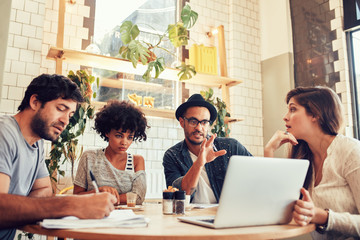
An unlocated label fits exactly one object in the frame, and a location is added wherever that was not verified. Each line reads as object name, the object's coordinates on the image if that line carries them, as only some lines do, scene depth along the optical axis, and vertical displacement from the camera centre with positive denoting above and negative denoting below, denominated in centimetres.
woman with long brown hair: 141 +6
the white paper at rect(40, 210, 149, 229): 104 -19
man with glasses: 238 +12
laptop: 109 -8
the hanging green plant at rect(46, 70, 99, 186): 296 +32
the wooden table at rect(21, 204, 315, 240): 97 -21
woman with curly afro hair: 217 +5
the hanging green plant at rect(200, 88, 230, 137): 387 +63
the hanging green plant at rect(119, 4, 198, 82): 336 +126
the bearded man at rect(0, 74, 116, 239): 115 +3
